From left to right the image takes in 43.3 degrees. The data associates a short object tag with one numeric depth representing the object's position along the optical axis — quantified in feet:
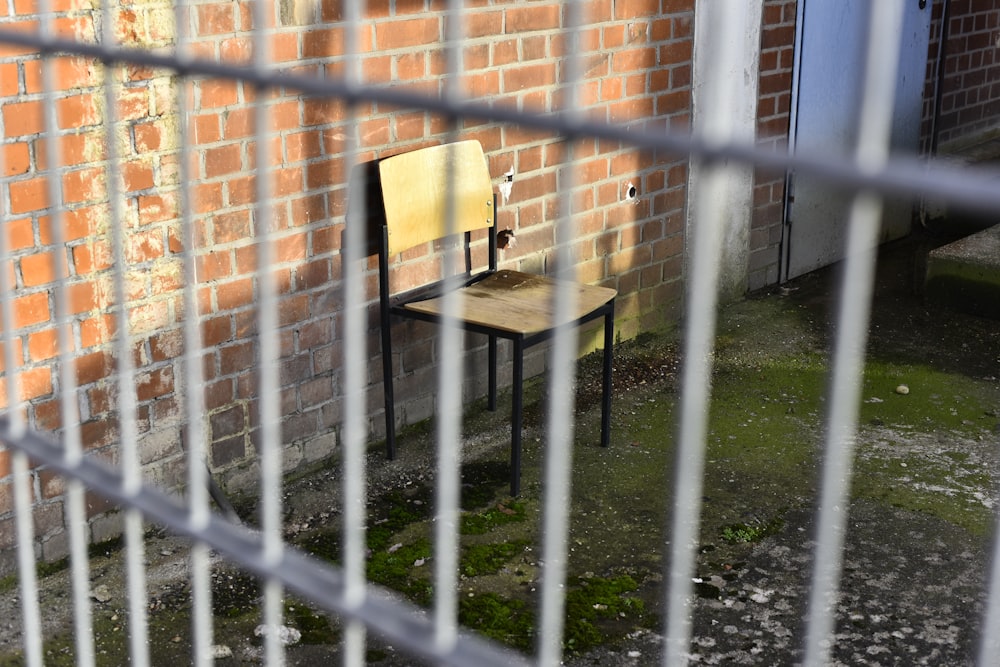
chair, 10.15
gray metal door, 15.61
